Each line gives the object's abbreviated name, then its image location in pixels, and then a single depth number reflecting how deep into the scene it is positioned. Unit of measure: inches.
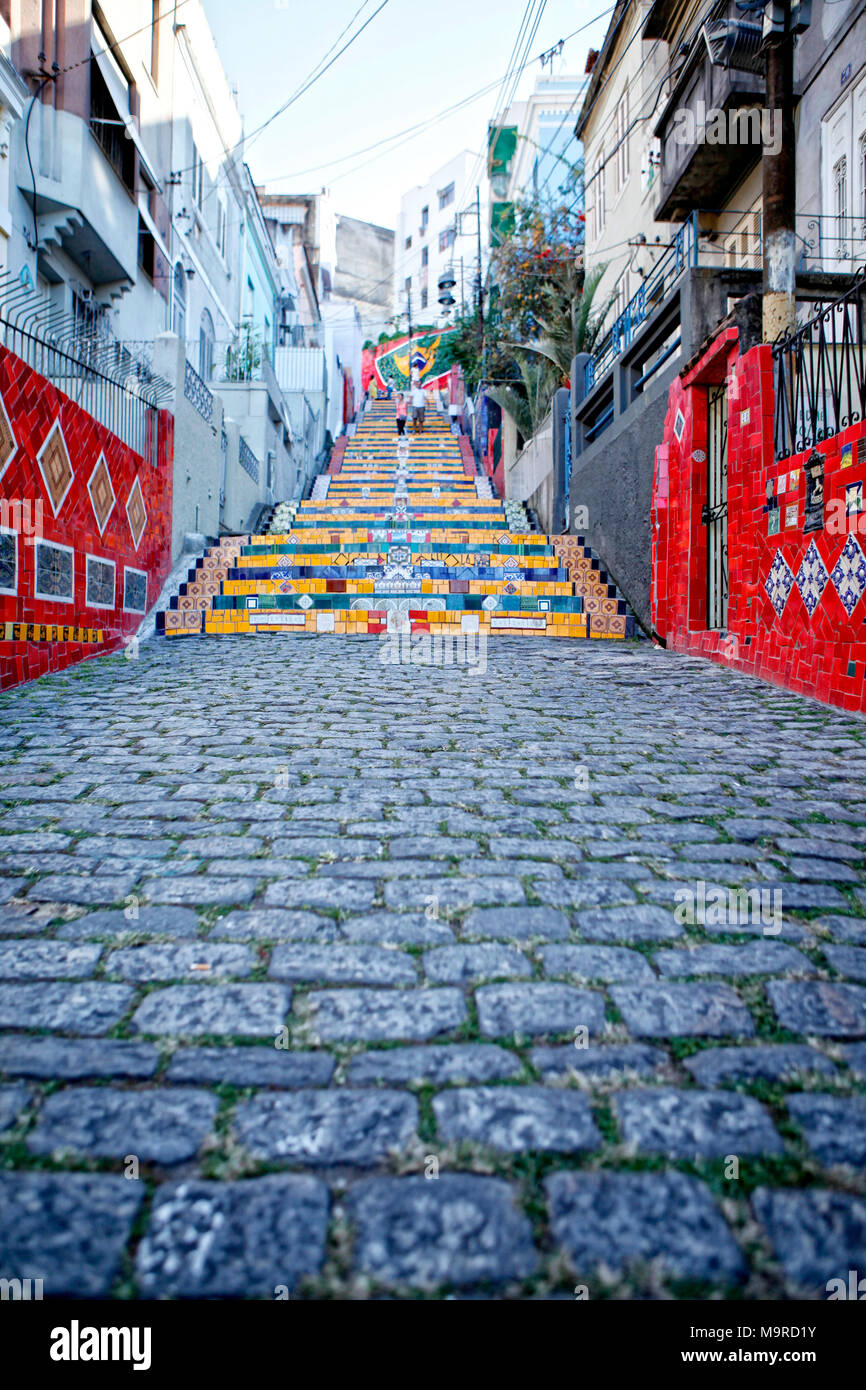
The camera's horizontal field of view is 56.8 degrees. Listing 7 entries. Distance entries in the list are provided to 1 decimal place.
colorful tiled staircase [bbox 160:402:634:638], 369.4
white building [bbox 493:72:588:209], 993.5
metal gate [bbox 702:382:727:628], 297.0
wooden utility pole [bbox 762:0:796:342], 258.1
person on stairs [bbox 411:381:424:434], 1013.8
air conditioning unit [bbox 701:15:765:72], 305.1
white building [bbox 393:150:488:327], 1939.0
